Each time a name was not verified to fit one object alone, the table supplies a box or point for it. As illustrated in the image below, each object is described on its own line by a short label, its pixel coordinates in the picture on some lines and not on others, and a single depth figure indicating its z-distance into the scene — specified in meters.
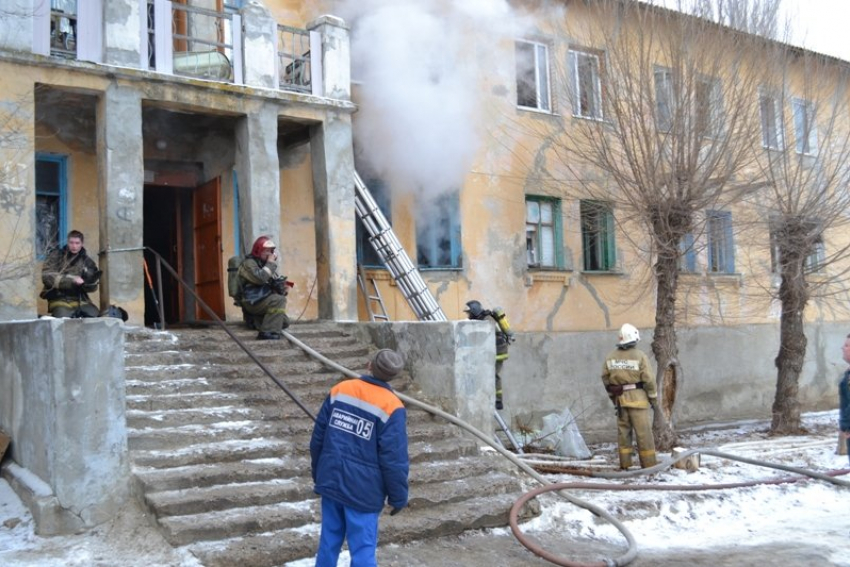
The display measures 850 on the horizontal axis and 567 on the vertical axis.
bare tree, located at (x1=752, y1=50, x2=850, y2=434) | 12.48
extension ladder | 12.40
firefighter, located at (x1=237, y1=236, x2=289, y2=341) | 9.45
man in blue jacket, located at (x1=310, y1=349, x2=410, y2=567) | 4.77
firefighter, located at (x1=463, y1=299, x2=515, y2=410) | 11.63
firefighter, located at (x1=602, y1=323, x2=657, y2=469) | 9.09
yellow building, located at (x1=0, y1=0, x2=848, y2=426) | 9.83
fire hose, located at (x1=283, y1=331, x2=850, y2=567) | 6.11
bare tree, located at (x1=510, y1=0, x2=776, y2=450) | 11.10
